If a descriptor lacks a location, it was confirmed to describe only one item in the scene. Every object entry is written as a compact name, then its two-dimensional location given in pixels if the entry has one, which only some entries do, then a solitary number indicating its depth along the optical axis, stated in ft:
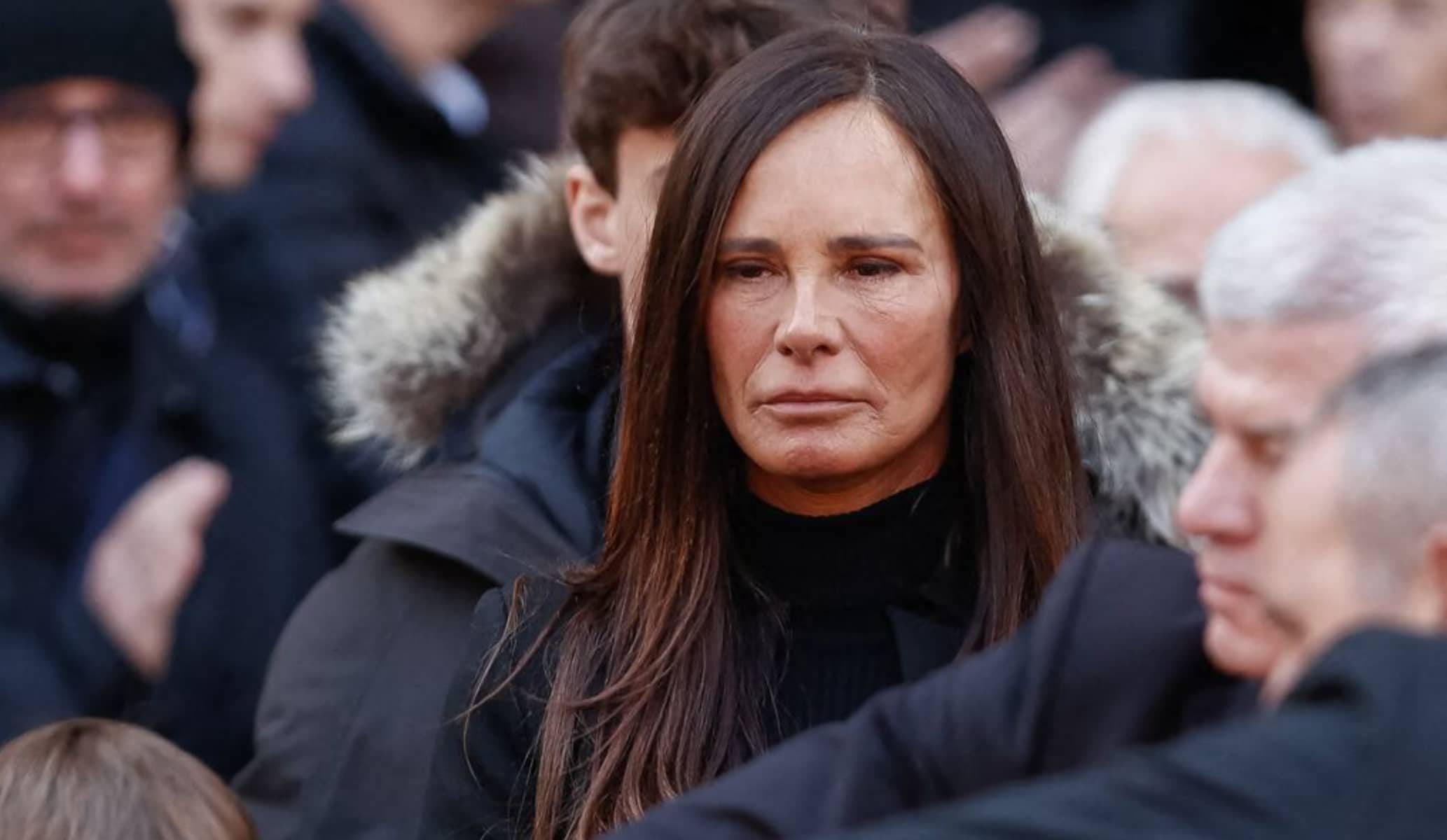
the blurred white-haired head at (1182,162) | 31.89
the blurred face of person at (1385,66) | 33.86
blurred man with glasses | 29.55
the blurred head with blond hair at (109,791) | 18.63
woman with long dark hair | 19.38
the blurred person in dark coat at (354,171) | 33.32
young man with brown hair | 22.59
